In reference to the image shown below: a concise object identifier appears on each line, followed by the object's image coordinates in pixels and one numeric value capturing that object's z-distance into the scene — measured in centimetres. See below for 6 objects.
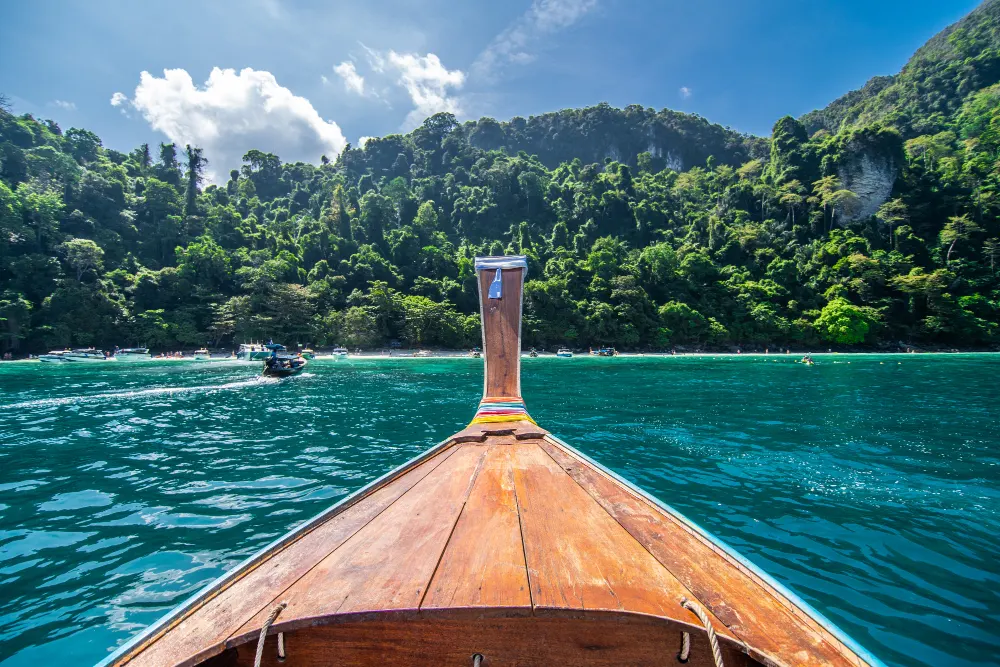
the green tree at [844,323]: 5072
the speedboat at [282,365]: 2638
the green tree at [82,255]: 4922
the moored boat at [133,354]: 4441
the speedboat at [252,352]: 4456
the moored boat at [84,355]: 4194
